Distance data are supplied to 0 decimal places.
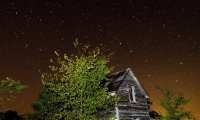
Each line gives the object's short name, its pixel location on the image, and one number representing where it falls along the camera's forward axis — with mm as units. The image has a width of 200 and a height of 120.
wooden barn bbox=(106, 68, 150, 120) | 16890
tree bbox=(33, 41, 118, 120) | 10128
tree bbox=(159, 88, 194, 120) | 14801
